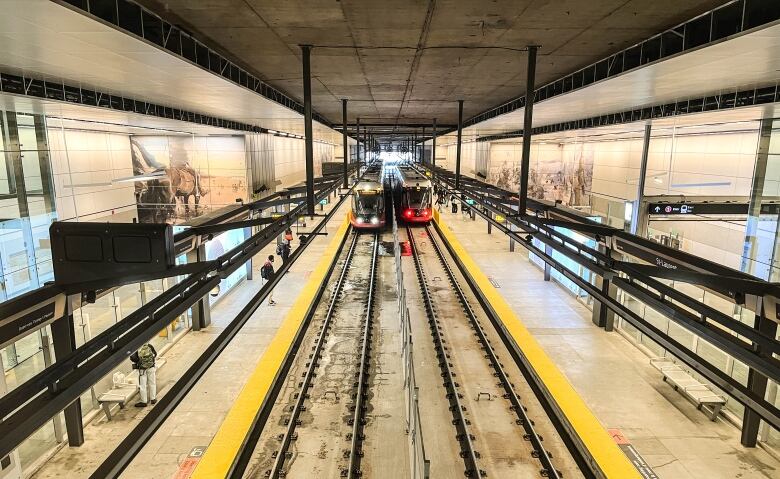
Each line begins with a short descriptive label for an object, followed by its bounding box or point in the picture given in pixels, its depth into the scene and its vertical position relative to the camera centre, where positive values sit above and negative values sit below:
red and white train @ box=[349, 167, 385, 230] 22.13 -2.10
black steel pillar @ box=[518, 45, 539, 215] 8.05 +0.45
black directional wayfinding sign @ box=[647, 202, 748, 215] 11.62 -1.17
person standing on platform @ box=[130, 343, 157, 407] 8.49 -3.87
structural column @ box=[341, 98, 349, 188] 13.84 +1.21
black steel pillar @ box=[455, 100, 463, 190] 13.87 +1.02
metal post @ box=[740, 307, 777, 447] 6.85 -3.64
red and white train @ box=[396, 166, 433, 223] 23.97 -1.93
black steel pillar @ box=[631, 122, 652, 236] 12.17 -1.04
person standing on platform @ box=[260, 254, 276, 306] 13.81 -3.27
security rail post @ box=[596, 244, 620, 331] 12.02 -3.99
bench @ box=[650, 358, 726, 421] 8.29 -4.18
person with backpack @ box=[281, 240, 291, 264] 15.16 -2.92
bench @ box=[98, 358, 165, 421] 8.23 -4.20
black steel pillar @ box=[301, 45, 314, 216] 7.90 +0.47
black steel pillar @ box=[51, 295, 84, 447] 6.37 -2.40
